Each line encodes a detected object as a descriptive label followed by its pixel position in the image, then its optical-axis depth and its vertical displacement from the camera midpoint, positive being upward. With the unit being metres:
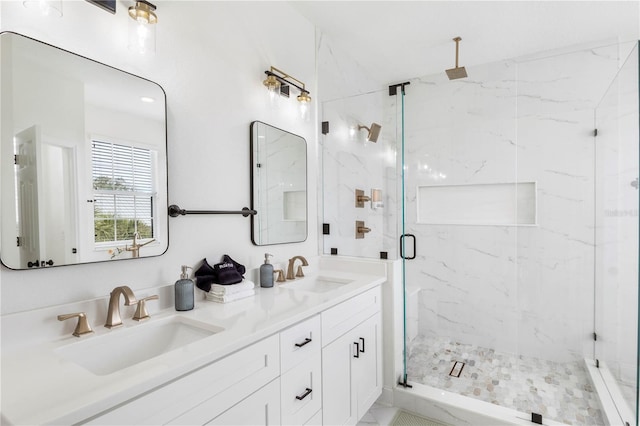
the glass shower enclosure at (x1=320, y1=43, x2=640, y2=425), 2.14 -0.11
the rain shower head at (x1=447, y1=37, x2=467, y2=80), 2.47 +0.98
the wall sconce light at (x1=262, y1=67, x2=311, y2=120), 2.00 +0.75
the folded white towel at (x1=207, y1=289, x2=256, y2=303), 1.55 -0.42
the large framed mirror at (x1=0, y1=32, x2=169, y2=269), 1.05 +0.17
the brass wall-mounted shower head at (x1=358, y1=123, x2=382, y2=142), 2.55 +0.57
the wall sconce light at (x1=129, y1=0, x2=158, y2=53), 1.32 +0.73
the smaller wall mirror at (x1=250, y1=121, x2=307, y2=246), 1.95 +0.13
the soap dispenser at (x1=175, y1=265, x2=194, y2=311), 1.42 -0.36
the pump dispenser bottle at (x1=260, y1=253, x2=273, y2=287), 1.88 -0.38
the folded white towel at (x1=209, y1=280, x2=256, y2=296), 1.56 -0.38
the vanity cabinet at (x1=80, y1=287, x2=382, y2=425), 0.92 -0.63
